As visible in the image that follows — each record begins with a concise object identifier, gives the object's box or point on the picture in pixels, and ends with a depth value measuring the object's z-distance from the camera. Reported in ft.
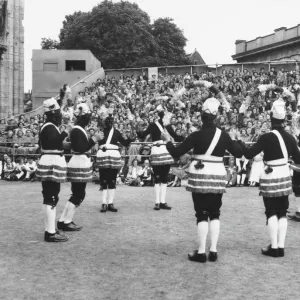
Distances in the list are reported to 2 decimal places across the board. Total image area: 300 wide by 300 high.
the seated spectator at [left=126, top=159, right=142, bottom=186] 56.49
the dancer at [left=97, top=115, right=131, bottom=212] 35.93
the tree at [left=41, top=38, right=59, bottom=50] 213.66
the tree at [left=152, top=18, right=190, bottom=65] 178.81
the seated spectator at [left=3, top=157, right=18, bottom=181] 62.95
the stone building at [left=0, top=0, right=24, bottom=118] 113.27
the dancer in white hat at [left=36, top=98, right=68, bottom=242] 26.55
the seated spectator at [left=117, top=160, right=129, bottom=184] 58.34
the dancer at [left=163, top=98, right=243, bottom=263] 22.84
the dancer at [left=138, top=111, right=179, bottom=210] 37.01
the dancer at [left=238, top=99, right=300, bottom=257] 23.90
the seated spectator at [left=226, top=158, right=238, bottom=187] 54.70
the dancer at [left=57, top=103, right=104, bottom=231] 29.40
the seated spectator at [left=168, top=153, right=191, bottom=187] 55.01
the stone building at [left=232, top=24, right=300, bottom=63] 157.28
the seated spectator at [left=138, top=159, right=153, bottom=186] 56.59
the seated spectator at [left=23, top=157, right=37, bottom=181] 62.44
